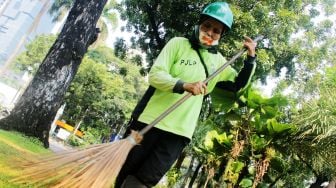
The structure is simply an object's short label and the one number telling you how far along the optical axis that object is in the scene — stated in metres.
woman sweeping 2.72
